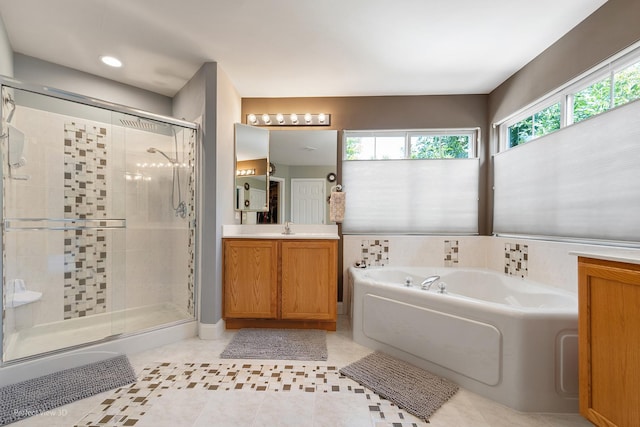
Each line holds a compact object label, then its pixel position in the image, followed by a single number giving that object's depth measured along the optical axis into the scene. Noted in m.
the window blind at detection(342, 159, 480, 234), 2.90
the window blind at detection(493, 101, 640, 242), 1.52
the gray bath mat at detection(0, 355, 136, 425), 1.43
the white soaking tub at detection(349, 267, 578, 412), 1.45
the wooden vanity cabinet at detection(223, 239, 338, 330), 2.46
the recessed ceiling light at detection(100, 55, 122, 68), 2.30
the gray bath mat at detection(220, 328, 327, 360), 2.03
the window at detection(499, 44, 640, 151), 1.62
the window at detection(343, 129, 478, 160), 3.01
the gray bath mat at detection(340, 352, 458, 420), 1.49
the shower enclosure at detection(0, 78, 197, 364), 1.82
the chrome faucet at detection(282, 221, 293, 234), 2.82
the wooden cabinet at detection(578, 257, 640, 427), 1.03
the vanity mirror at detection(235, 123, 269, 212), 2.82
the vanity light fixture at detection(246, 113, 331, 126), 2.97
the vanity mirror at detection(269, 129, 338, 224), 2.96
